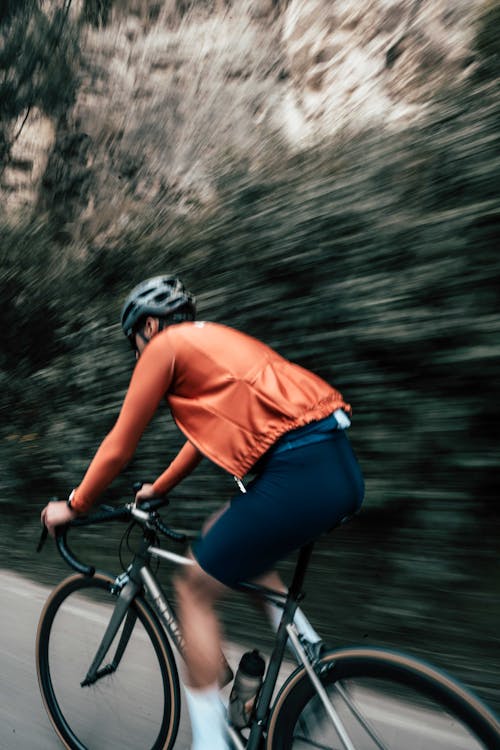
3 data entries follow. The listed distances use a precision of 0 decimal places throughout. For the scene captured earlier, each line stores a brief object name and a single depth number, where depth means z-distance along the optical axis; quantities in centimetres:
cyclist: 198
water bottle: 216
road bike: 183
